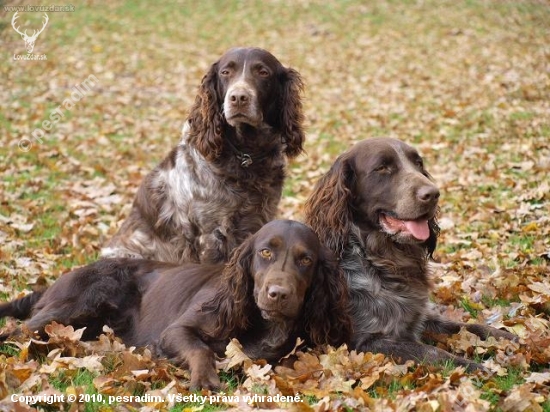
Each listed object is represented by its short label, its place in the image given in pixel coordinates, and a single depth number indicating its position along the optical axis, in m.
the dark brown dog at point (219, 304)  4.60
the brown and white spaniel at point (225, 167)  6.51
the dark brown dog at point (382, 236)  5.04
